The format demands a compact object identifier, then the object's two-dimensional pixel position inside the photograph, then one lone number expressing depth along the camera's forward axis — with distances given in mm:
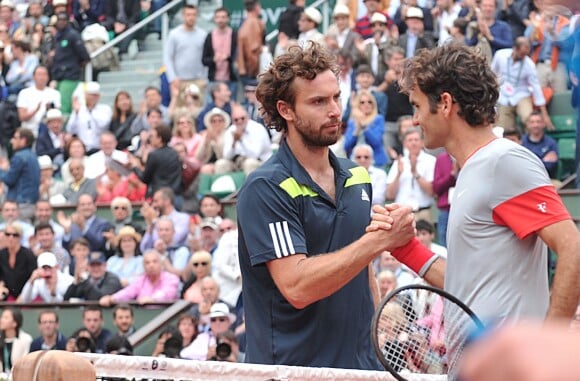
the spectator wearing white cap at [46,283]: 14445
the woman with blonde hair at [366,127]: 14656
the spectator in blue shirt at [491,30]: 15531
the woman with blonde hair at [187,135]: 16422
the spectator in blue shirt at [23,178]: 16938
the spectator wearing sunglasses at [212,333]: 11773
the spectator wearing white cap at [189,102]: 17750
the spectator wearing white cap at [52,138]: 18484
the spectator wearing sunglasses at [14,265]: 14820
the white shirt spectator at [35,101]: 19344
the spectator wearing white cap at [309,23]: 17777
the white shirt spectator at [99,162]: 16906
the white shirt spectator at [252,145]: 15625
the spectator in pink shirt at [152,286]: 13570
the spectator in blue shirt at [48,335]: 12930
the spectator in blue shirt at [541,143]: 13344
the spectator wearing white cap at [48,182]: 17391
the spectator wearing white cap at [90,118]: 18500
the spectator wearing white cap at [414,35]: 16266
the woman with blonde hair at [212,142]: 16047
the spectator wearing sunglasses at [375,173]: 13562
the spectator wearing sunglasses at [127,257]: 14391
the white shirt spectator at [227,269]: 12688
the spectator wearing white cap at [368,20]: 17706
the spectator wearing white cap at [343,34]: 16547
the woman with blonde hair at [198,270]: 13111
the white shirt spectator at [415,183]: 13367
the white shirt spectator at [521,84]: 14609
